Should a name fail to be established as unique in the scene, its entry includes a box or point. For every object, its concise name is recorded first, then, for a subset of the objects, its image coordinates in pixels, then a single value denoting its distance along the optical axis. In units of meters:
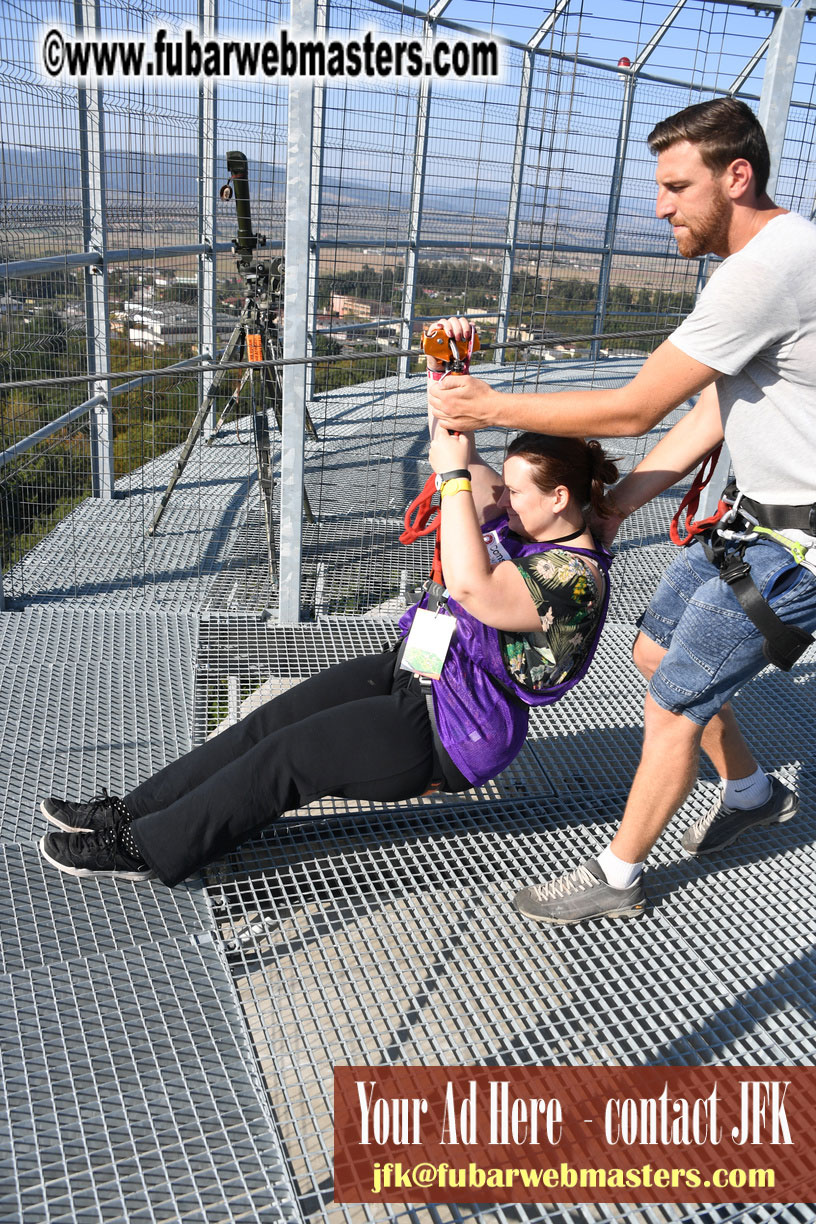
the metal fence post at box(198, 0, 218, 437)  4.68
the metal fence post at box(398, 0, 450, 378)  5.47
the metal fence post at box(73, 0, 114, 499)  3.97
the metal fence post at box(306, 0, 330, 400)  3.20
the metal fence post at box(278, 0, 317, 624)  2.84
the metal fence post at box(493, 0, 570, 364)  6.57
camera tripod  3.87
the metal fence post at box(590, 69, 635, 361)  6.95
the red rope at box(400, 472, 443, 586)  2.00
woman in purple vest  1.79
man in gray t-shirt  1.61
